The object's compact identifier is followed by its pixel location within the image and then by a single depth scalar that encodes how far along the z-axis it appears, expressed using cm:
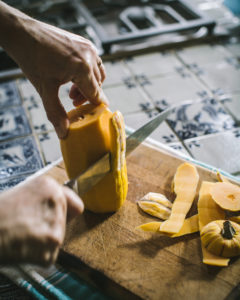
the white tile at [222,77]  163
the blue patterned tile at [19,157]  117
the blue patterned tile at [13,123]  135
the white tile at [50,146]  123
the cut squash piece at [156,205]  88
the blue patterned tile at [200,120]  134
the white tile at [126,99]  150
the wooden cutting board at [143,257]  73
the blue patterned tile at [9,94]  154
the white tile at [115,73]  168
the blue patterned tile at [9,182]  110
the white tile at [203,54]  185
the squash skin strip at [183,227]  84
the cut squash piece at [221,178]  96
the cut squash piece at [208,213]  76
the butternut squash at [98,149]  79
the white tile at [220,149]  118
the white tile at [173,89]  155
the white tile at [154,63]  177
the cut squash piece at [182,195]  82
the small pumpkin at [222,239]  75
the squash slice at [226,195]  86
